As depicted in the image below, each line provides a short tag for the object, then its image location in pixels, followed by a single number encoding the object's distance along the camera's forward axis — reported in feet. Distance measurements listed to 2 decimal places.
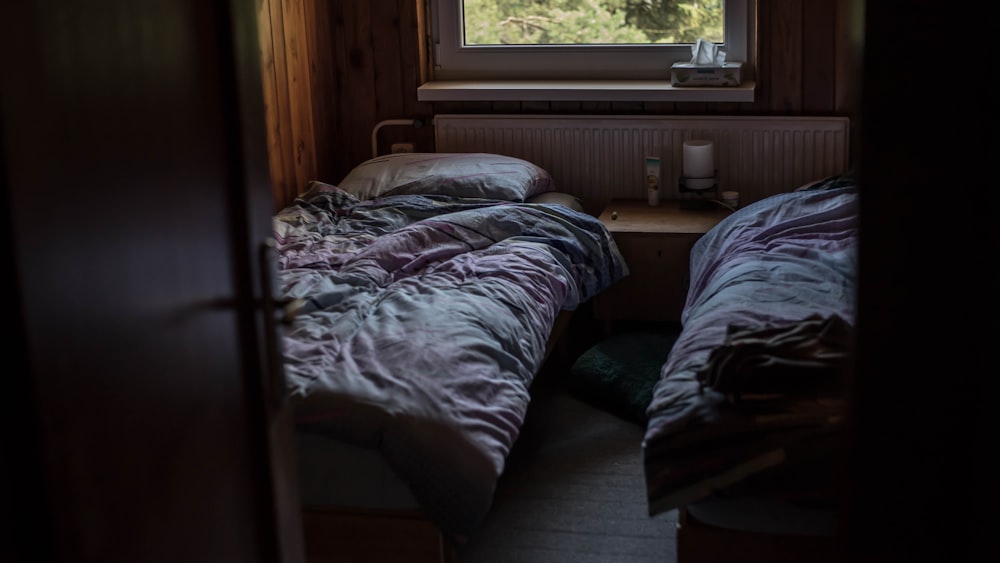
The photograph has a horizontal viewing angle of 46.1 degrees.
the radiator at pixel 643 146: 13.16
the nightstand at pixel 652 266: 12.37
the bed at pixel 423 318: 7.33
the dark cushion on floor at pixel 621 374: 10.80
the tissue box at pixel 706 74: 13.07
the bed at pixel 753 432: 6.79
